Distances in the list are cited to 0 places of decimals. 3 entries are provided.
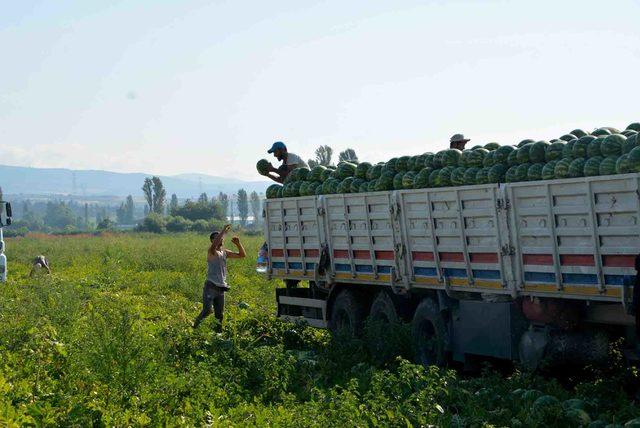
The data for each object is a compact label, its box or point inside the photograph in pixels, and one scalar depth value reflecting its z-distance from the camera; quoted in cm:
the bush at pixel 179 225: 13288
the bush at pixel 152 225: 13175
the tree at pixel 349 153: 8906
